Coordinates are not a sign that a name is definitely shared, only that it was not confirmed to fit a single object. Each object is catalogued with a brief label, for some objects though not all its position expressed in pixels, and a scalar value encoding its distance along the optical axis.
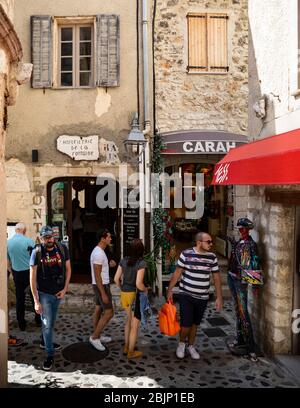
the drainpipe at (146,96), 8.23
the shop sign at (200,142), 8.13
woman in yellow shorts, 5.21
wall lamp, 7.30
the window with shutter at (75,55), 8.57
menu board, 8.40
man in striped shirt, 5.15
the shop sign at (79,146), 8.32
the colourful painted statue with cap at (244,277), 5.32
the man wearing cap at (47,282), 4.98
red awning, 3.79
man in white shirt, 5.38
